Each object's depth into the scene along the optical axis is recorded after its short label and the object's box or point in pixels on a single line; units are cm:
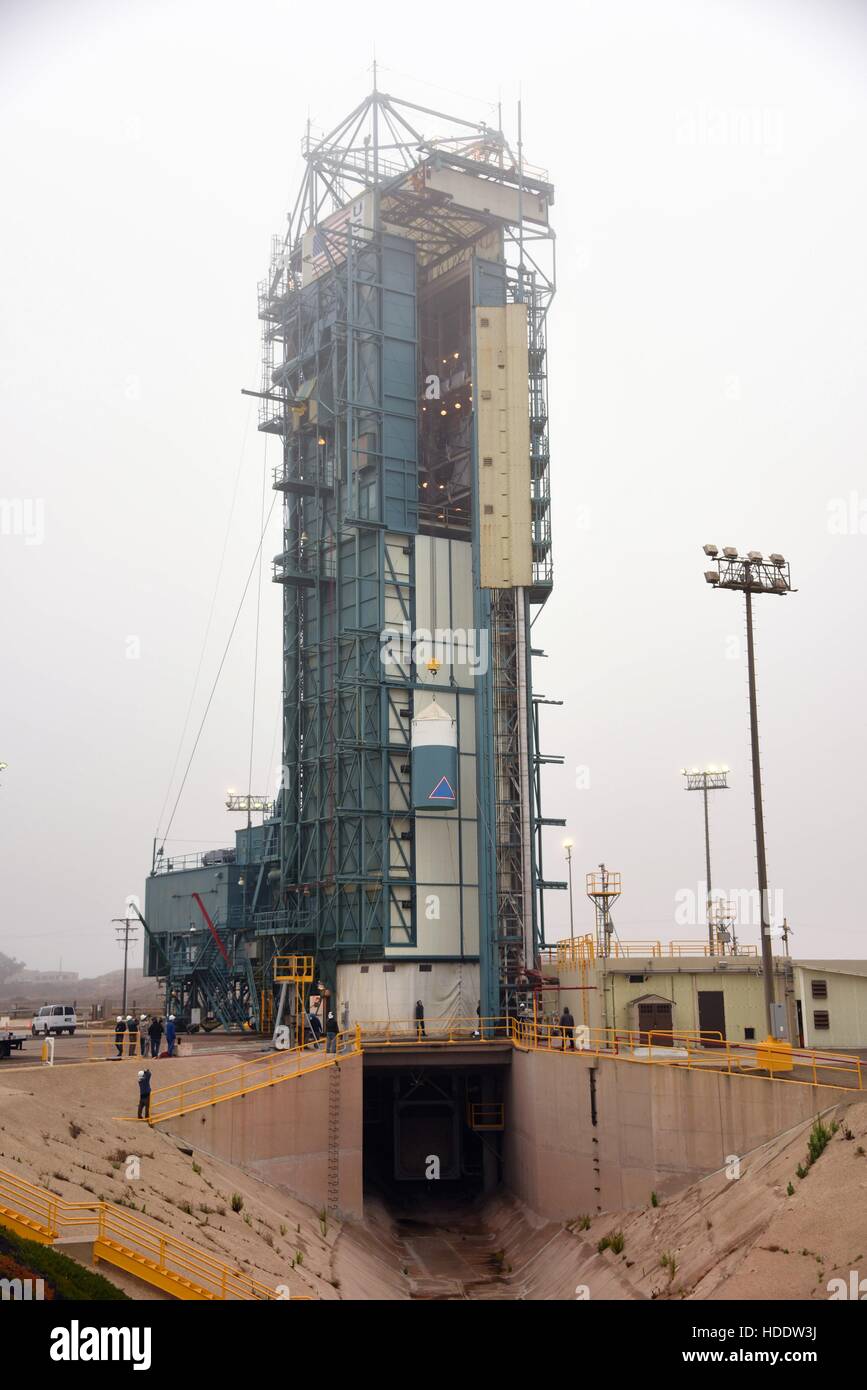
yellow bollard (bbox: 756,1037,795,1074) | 3038
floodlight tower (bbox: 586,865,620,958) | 5347
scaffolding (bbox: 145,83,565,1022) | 5084
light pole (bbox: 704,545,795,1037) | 3581
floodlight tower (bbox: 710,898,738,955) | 6988
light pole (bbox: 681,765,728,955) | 8888
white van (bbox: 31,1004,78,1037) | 5822
